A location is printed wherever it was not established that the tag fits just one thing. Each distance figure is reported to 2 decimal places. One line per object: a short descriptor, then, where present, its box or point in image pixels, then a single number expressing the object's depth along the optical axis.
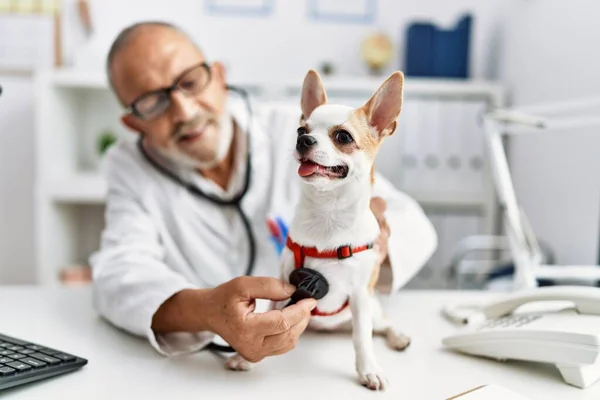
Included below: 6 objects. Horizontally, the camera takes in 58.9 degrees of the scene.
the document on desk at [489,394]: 0.62
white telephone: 0.68
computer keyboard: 0.66
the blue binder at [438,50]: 2.38
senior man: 0.98
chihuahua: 0.60
